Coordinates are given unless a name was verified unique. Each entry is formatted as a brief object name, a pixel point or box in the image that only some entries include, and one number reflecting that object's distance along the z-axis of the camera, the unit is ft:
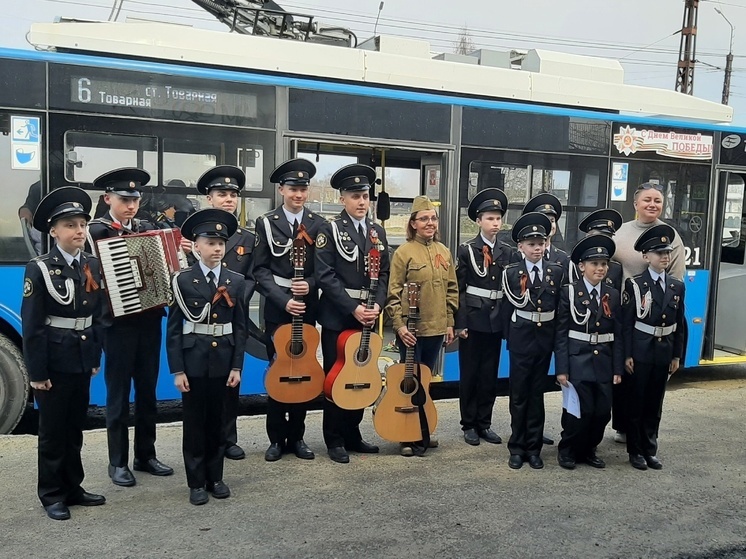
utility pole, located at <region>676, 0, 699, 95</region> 83.05
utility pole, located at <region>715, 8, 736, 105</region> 106.93
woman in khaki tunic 16.76
